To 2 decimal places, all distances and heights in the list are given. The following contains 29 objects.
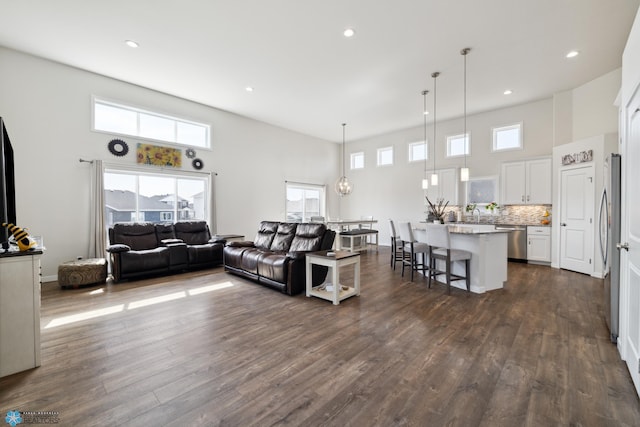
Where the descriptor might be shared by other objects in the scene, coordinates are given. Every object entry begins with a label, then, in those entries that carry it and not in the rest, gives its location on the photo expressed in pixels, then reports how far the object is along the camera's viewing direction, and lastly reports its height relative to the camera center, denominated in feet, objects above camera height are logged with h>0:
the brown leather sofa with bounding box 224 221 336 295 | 12.53 -2.28
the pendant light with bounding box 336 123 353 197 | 23.85 +2.27
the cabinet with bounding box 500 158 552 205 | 19.30 +2.23
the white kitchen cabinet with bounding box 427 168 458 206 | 23.62 +2.15
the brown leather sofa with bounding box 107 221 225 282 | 14.66 -2.33
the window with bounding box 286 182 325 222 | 28.71 +1.12
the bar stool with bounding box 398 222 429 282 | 14.98 -2.07
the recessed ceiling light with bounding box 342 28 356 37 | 11.84 +8.10
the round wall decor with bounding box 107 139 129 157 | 16.74 +4.07
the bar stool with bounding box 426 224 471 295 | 12.81 -2.04
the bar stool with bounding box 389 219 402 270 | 18.10 -2.51
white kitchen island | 12.91 -2.25
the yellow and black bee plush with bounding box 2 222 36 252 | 6.73 -0.69
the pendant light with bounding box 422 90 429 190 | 17.87 +8.30
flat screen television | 6.95 +0.65
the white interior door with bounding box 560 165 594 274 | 16.24 -0.45
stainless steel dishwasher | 19.95 -2.43
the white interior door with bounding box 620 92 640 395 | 5.87 -0.85
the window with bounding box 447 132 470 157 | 23.32 +6.03
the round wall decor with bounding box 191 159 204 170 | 20.42 +3.66
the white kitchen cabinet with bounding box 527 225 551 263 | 19.01 -2.33
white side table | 11.27 -2.78
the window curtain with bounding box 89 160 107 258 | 15.85 -0.26
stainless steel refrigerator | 7.55 -0.77
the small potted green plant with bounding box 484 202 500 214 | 21.52 +0.38
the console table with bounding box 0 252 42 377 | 6.37 -2.55
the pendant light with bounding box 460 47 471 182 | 13.36 +8.14
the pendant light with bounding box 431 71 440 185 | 15.94 +8.04
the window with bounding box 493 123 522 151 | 20.98 +6.04
